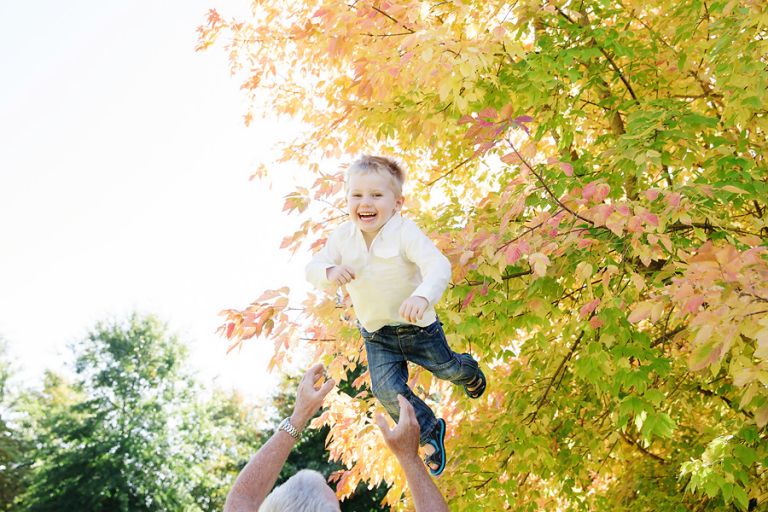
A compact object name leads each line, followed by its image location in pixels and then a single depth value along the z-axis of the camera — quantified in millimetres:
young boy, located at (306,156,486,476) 2541
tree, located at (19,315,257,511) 22359
